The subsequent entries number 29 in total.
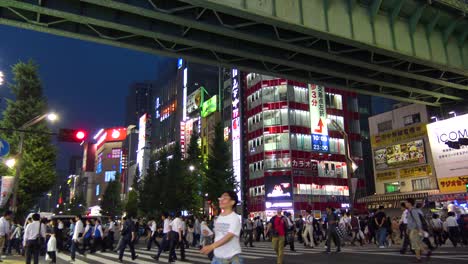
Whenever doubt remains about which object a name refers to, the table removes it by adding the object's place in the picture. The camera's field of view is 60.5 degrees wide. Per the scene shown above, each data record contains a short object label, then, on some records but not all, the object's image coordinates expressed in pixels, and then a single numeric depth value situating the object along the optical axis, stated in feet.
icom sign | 84.79
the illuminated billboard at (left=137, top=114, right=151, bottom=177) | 350.43
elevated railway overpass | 44.19
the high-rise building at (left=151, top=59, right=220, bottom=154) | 254.68
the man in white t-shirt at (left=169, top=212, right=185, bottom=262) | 39.55
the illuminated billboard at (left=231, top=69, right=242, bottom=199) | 193.88
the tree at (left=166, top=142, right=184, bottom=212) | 142.05
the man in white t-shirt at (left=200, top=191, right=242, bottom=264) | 14.49
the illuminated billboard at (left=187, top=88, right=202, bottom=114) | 250.37
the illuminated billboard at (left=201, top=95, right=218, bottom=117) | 225.13
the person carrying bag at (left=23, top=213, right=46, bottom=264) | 35.17
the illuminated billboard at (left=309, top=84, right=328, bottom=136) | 184.34
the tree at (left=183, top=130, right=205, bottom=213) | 146.61
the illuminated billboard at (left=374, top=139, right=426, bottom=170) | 109.29
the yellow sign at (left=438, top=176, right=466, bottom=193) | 85.66
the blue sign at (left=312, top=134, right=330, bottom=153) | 183.73
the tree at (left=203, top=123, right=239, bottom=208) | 129.39
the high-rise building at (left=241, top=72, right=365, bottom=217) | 173.27
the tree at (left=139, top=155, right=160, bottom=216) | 155.43
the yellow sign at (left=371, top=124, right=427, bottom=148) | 108.06
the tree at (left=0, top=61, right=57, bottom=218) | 80.84
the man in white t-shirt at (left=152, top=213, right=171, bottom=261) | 41.63
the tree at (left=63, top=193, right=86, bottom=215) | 355.56
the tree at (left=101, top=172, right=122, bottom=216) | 275.80
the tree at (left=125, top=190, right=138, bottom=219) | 246.27
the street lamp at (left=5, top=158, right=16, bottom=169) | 69.56
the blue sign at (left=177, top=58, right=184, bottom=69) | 303.17
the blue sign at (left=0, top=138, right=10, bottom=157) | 44.62
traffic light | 47.60
